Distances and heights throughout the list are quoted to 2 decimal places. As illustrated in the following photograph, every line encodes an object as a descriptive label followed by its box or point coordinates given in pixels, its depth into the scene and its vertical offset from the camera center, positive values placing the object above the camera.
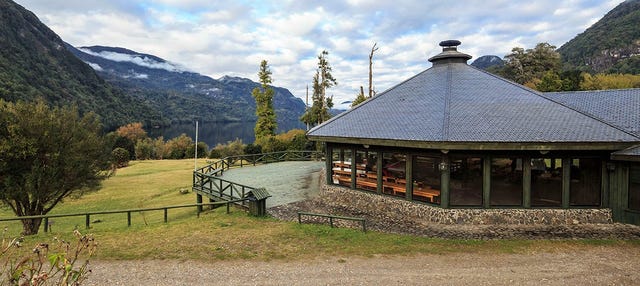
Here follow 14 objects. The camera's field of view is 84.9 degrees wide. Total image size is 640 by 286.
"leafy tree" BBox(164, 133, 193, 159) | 50.28 -2.05
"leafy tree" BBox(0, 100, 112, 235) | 15.05 -1.01
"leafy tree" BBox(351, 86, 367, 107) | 42.94 +4.55
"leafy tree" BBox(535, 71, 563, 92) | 36.34 +5.44
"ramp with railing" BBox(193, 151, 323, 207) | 17.00 -2.41
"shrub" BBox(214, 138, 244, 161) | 46.28 -2.16
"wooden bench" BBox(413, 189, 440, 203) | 13.23 -2.29
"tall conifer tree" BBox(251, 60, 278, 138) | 41.72 +2.51
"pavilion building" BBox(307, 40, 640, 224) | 12.01 -0.68
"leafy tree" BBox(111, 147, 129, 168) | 40.78 -2.79
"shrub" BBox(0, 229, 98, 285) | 2.51 -1.02
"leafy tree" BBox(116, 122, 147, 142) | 69.51 +0.59
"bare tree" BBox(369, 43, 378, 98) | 43.11 +7.51
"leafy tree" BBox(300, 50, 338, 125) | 48.56 +4.88
